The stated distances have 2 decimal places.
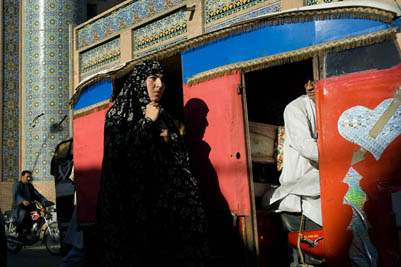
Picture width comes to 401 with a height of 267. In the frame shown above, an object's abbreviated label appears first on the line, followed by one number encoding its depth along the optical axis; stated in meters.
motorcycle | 9.30
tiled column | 15.10
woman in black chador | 3.92
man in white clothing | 3.96
